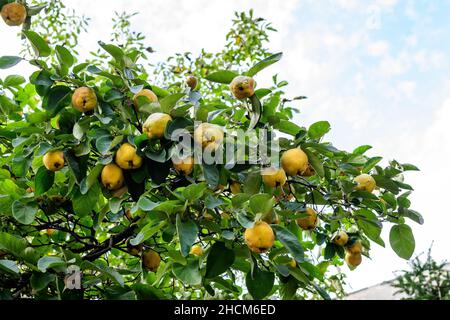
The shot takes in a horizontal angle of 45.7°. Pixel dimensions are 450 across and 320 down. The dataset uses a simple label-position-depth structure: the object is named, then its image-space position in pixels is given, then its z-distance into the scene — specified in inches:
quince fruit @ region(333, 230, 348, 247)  82.9
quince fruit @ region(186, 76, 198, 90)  92.7
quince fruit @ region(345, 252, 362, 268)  84.9
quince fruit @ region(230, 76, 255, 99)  62.7
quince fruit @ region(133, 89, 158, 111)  64.4
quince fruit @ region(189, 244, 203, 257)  81.8
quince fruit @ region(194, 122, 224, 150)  57.5
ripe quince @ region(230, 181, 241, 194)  69.7
